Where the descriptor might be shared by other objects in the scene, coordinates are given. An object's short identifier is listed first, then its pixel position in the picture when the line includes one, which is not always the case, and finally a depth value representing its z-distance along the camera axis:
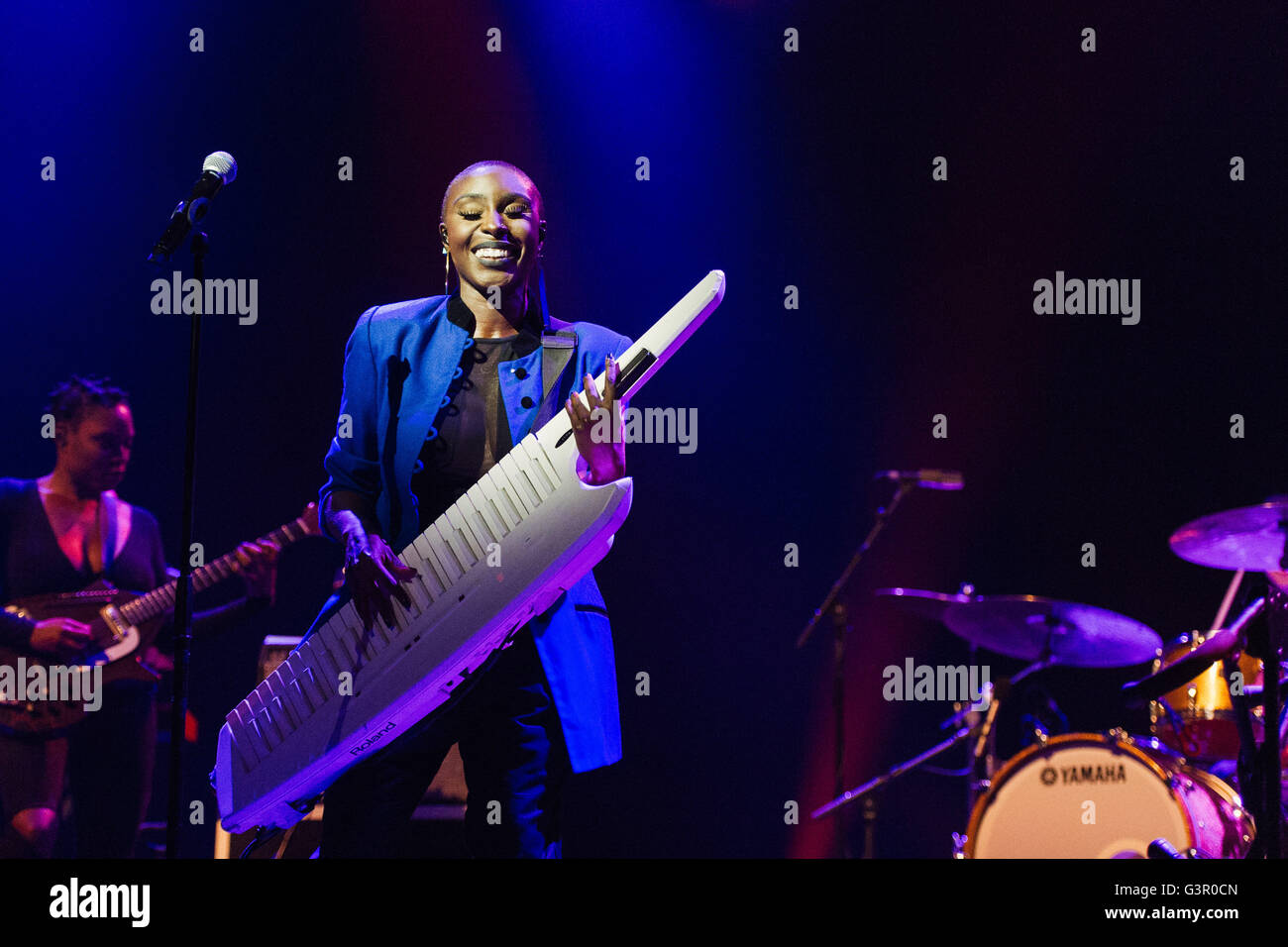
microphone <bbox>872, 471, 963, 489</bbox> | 4.81
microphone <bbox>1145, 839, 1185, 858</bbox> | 3.46
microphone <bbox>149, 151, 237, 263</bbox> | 2.97
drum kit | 4.22
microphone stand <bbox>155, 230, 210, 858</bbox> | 2.82
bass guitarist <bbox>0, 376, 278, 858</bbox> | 4.48
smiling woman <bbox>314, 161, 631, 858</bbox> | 2.66
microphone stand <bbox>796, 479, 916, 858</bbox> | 4.79
